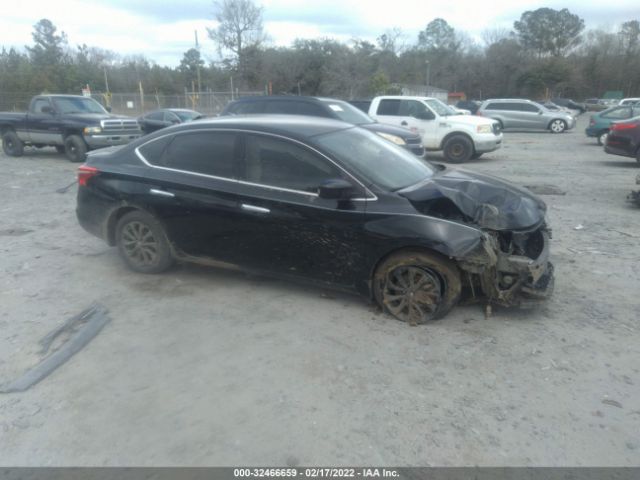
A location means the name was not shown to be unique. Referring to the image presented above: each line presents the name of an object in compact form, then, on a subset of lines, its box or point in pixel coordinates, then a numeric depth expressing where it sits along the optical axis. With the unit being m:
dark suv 10.84
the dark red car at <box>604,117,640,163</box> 12.30
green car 17.75
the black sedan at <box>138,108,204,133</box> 18.05
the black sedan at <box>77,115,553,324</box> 4.17
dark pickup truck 13.94
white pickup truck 14.08
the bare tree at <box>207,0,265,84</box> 51.94
